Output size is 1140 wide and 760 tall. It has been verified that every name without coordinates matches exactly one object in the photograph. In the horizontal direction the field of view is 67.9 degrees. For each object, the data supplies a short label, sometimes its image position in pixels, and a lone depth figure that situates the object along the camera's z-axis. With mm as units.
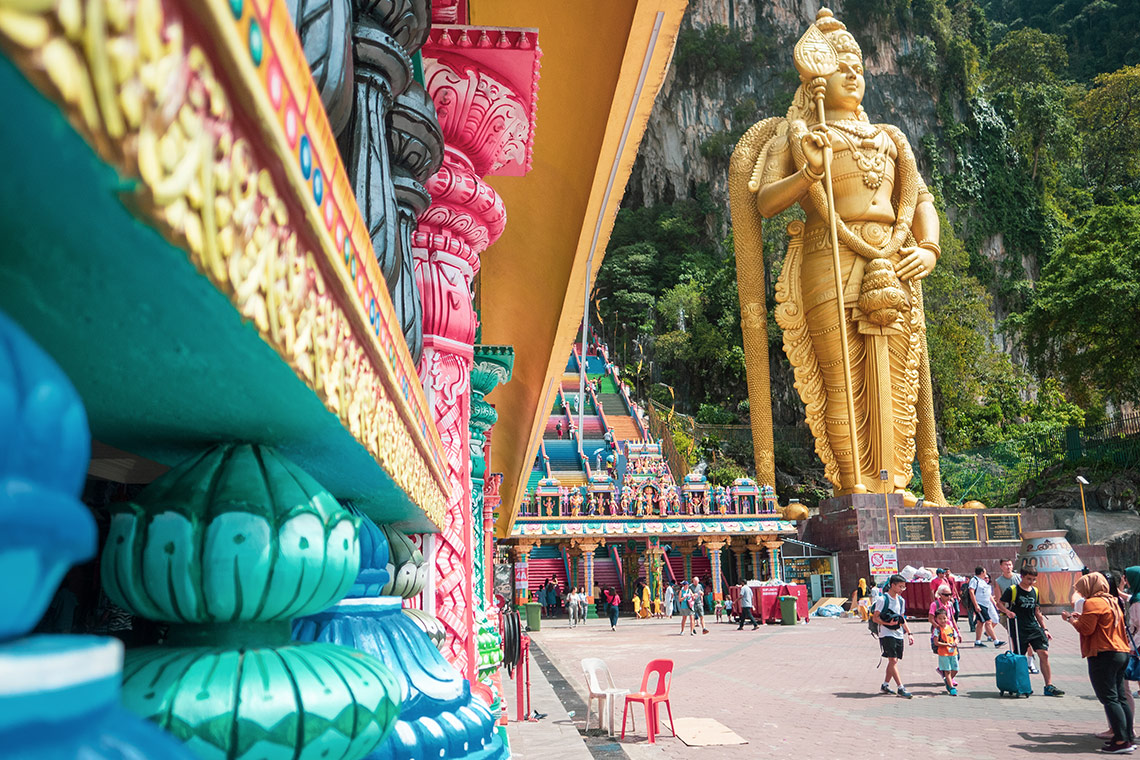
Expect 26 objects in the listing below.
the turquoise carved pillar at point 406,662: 1415
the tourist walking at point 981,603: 12016
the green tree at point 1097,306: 21547
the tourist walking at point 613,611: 18344
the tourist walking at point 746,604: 17766
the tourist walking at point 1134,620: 6285
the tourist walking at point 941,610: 8250
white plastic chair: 6766
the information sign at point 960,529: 20062
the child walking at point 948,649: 8078
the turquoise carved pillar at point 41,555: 404
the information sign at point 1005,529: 20125
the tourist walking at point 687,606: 16344
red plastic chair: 6418
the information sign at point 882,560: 19156
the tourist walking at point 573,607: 20359
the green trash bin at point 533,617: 18266
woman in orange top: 5422
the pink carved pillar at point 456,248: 2648
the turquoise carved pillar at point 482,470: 3381
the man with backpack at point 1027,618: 7957
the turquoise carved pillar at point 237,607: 788
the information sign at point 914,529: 19828
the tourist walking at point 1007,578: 9309
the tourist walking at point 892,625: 8133
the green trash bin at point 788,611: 18359
